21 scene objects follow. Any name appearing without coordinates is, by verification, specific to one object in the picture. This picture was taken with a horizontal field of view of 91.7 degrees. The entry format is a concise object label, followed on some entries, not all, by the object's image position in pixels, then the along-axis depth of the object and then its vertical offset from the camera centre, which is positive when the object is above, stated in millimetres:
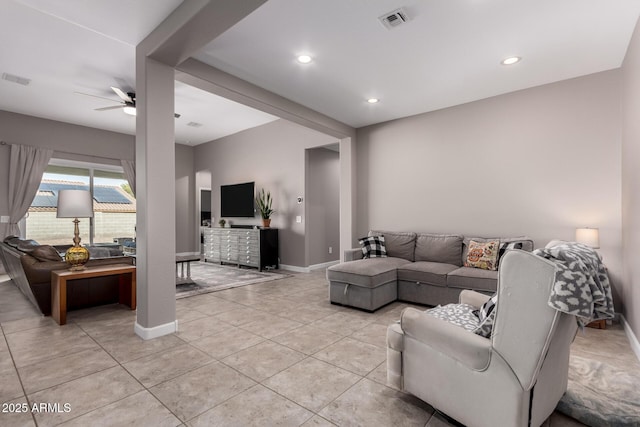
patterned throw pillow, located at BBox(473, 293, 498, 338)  1567 -549
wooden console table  3219 -721
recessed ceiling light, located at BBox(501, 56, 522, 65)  3232 +1611
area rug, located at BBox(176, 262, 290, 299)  4754 -1094
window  6406 +309
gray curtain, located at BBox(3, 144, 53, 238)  5875 +816
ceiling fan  4465 +1739
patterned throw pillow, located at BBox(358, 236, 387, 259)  4750 -506
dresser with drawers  6371 -640
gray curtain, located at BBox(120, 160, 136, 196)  7284 +1130
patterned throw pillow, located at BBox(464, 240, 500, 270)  3787 -516
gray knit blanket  1194 -300
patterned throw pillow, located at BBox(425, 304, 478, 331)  1920 -678
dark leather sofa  3416 -712
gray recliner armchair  1320 -707
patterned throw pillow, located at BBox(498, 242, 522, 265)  3684 -394
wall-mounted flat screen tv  7000 +397
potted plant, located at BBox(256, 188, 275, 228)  6620 +232
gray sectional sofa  3635 -748
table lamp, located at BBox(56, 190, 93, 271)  3428 +95
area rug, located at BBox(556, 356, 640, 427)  1681 -1121
